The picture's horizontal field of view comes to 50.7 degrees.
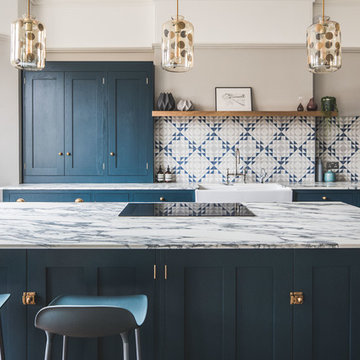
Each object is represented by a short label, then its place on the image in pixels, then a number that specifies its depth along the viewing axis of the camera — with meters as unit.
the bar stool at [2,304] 1.57
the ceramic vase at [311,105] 4.27
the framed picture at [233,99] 4.37
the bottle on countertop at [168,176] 4.38
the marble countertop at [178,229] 1.54
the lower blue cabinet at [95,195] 3.91
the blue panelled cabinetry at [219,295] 1.71
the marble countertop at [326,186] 3.90
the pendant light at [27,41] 1.83
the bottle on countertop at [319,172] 4.50
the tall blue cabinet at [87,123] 4.24
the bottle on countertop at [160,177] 4.36
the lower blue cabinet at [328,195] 3.92
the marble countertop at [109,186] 3.88
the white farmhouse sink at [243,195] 3.83
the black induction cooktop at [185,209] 2.24
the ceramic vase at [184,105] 4.29
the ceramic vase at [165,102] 4.25
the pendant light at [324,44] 1.91
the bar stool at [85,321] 1.21
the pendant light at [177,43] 1.93
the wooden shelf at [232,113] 4.18
